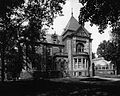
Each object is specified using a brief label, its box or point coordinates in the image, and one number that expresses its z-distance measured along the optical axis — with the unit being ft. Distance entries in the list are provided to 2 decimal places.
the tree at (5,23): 41.48
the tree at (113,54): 181.44
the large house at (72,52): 126.41
